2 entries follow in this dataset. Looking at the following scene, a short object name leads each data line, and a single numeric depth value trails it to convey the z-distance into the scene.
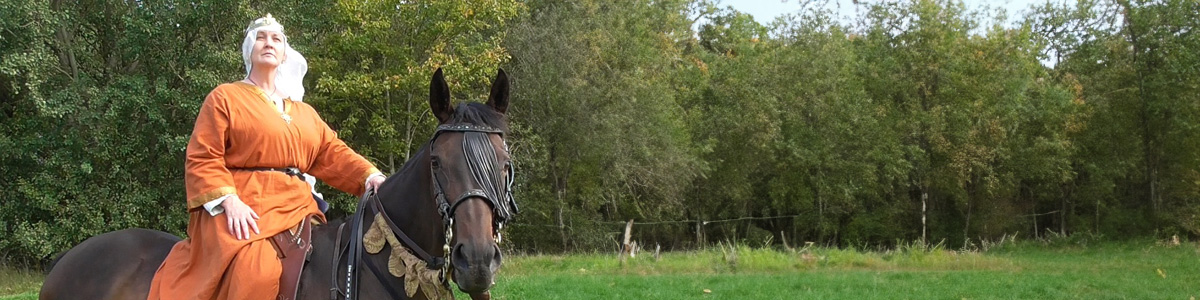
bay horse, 2.23
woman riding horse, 2.61
